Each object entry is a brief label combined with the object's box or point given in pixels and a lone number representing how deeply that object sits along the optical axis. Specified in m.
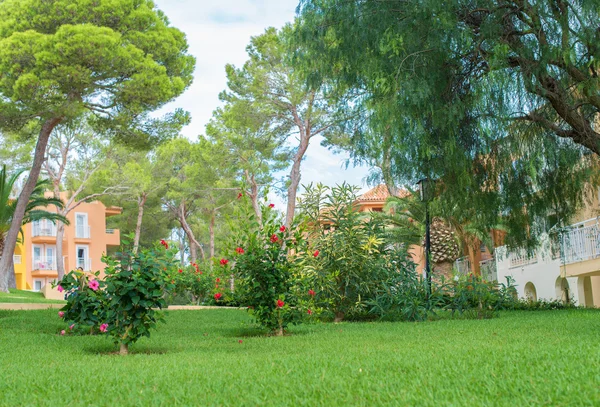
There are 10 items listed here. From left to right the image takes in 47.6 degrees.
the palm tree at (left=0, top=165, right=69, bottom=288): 19.95
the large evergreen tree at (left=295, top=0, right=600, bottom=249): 9.62
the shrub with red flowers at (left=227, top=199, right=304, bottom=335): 9.69
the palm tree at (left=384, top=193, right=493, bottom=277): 25.09
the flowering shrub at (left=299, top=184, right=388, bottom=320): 13.09
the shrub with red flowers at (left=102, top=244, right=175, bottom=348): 7.45
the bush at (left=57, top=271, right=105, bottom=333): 9.86
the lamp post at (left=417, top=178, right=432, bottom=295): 12.07
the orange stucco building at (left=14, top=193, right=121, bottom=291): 46.62
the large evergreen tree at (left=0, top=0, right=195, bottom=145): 17.06
